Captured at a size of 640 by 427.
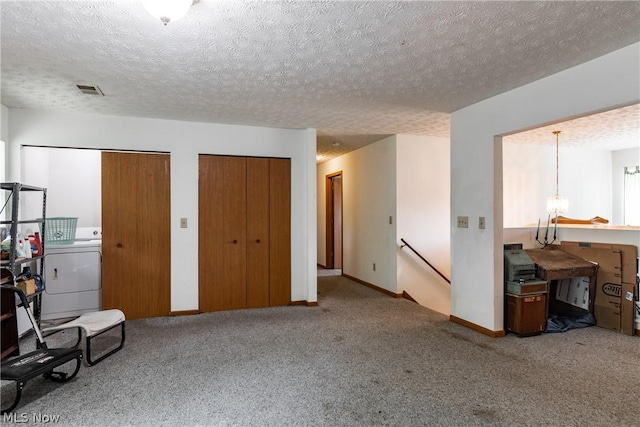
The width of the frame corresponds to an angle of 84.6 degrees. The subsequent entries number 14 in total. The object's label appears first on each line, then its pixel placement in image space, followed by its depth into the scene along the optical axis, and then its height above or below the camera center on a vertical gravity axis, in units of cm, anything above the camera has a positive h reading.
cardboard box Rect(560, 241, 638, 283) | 368 -52
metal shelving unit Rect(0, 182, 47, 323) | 275 -25
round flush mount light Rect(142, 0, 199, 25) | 168 +100
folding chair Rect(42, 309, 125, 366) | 277 -91
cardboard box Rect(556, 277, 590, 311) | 400 -93
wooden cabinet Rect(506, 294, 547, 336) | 348 -102
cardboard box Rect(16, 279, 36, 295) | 285 -58
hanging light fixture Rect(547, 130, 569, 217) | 474 +11
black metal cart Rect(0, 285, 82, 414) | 216 -98
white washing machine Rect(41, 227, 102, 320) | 402 -75
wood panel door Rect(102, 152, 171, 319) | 405 -23
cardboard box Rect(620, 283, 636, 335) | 363 -100
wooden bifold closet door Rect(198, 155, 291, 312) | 438 -24
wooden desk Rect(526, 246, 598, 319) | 372 -58
